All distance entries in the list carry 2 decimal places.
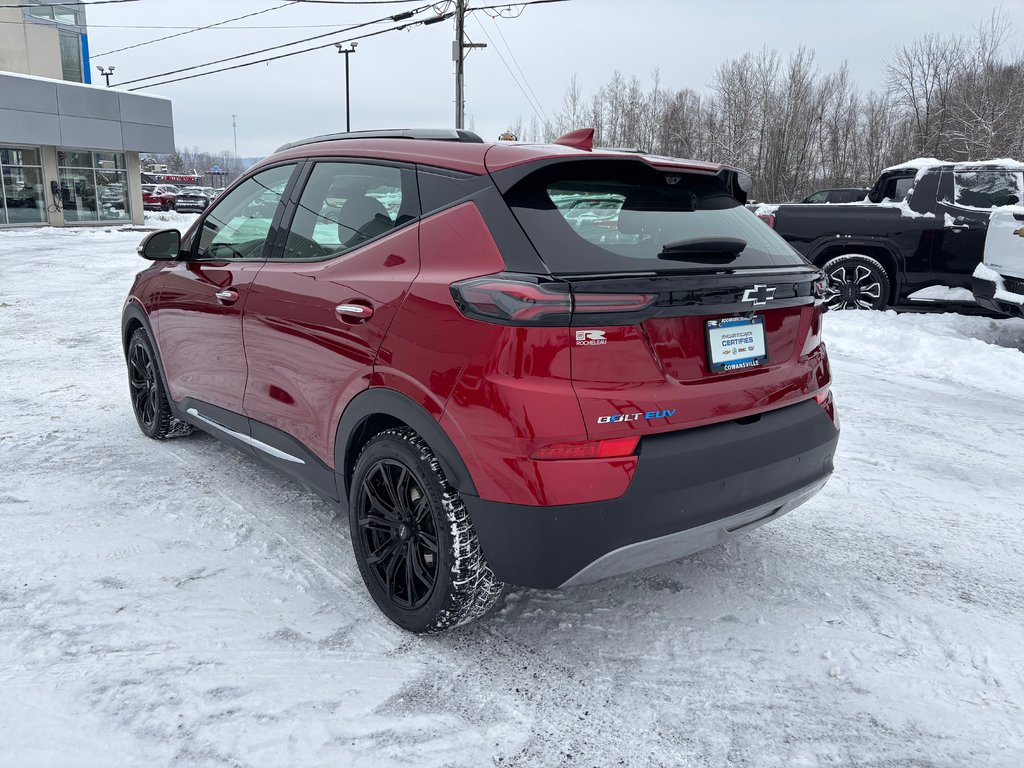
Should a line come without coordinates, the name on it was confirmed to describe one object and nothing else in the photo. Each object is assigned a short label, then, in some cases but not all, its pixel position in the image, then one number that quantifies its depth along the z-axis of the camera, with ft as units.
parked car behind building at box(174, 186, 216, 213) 127.34
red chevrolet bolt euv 7.41
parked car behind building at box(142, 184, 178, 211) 133.90
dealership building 91.93
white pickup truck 25.76
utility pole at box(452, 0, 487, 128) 78.28
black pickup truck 30.22
